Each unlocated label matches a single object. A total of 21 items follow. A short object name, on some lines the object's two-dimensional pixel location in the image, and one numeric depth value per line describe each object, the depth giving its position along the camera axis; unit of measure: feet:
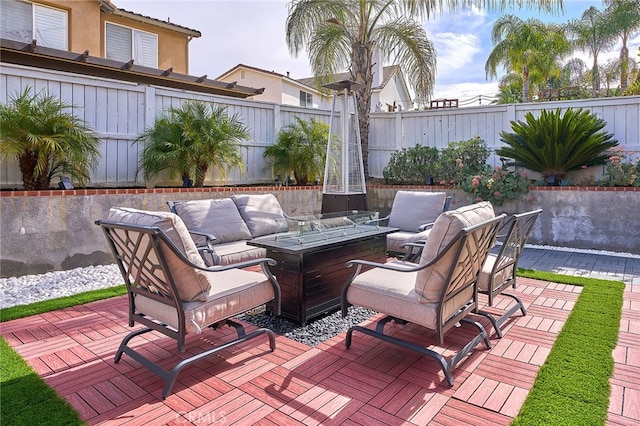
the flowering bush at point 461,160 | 28.17
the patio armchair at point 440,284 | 8.78
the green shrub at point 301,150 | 27.99
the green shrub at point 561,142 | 24.62
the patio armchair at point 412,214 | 18.98
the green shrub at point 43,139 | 16.97
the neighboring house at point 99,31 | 32.37
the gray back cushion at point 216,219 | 16.99
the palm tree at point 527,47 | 75.92
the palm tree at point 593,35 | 78.69
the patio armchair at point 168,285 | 8.45
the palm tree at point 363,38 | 29.89
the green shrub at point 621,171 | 23.18
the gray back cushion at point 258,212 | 19.03
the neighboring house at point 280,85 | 67.51
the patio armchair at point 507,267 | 11.37
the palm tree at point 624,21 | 66.69
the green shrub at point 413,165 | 30.19
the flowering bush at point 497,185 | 25.66
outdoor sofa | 15.63
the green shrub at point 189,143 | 22.22
